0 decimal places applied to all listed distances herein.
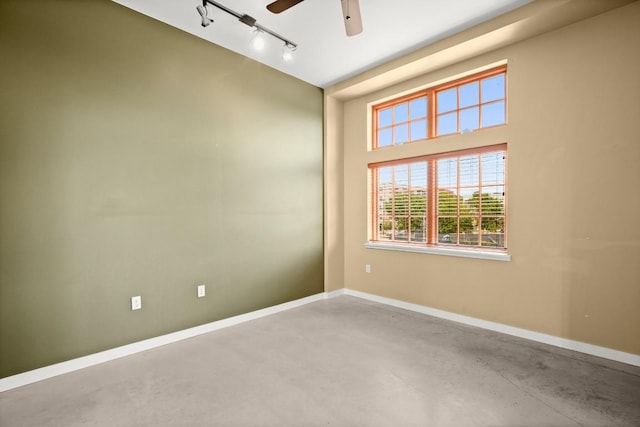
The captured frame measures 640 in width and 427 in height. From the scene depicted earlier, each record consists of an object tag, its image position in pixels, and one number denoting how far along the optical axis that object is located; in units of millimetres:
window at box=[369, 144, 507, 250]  3213
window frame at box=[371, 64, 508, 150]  3221
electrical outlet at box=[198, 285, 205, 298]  3080
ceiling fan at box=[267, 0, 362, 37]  1840
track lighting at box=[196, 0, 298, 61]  2469
